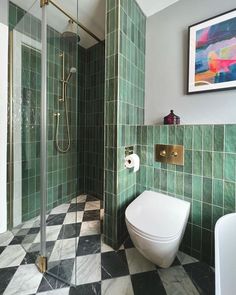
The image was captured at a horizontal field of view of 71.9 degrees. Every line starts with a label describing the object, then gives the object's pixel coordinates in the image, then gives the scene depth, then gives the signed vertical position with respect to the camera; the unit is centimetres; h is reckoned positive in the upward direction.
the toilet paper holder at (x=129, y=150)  152 -4
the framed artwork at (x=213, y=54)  128 +76
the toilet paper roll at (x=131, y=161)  148 -14
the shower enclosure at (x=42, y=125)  123 +20
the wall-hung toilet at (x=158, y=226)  98 -52
